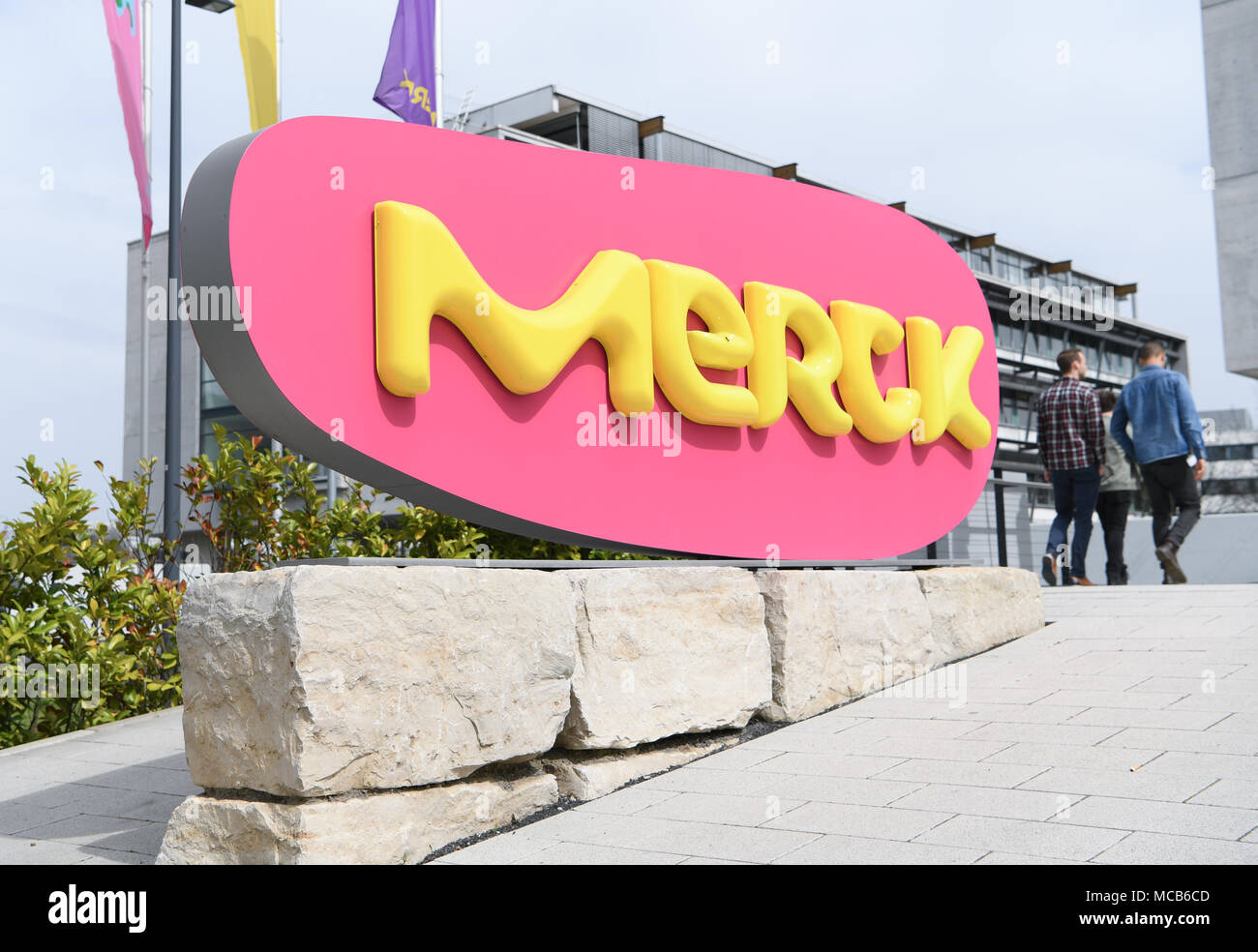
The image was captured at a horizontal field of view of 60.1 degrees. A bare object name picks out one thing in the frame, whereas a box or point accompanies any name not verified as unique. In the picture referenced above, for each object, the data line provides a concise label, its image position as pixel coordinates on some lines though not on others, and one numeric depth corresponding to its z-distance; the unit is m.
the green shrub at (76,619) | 6.52
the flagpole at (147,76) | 11.76
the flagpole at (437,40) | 12.32
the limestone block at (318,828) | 3.68
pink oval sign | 4.44
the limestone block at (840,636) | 5.54
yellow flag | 11.12
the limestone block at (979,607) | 6.54
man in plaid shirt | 8.64
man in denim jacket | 8.52
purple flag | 12.33
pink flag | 11.16
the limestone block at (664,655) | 4.70
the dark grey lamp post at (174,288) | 9.83
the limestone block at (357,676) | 3.71
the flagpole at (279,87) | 11.22
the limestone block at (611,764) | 4.65
